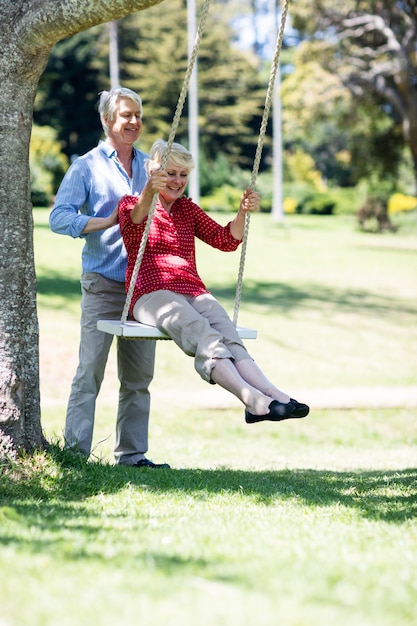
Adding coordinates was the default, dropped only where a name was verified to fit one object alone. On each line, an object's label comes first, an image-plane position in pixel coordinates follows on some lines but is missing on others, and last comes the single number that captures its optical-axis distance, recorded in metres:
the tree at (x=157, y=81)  84.44
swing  9.03
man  10.66
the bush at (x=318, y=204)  86.06
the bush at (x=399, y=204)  71.00
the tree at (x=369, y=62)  40.78
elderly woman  9.05
